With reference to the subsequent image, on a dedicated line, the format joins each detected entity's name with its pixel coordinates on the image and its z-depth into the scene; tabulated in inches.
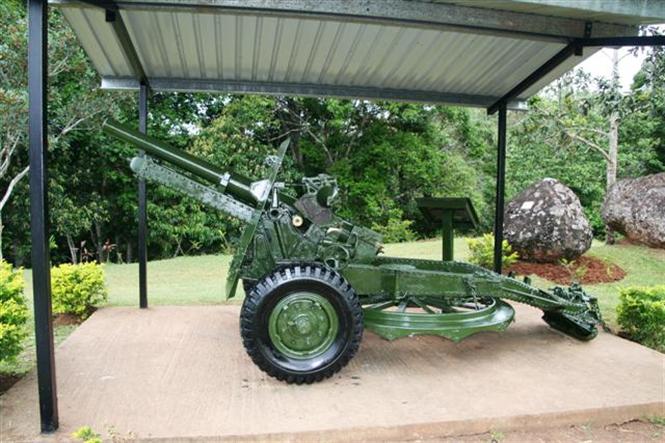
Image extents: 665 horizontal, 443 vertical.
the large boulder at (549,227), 388.2
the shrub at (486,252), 383.7
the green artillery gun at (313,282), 170.6
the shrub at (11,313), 155.4
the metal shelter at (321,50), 134.2
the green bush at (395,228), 665.6
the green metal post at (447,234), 242.7
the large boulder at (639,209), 420.5
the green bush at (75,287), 253.1
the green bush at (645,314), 223.5
